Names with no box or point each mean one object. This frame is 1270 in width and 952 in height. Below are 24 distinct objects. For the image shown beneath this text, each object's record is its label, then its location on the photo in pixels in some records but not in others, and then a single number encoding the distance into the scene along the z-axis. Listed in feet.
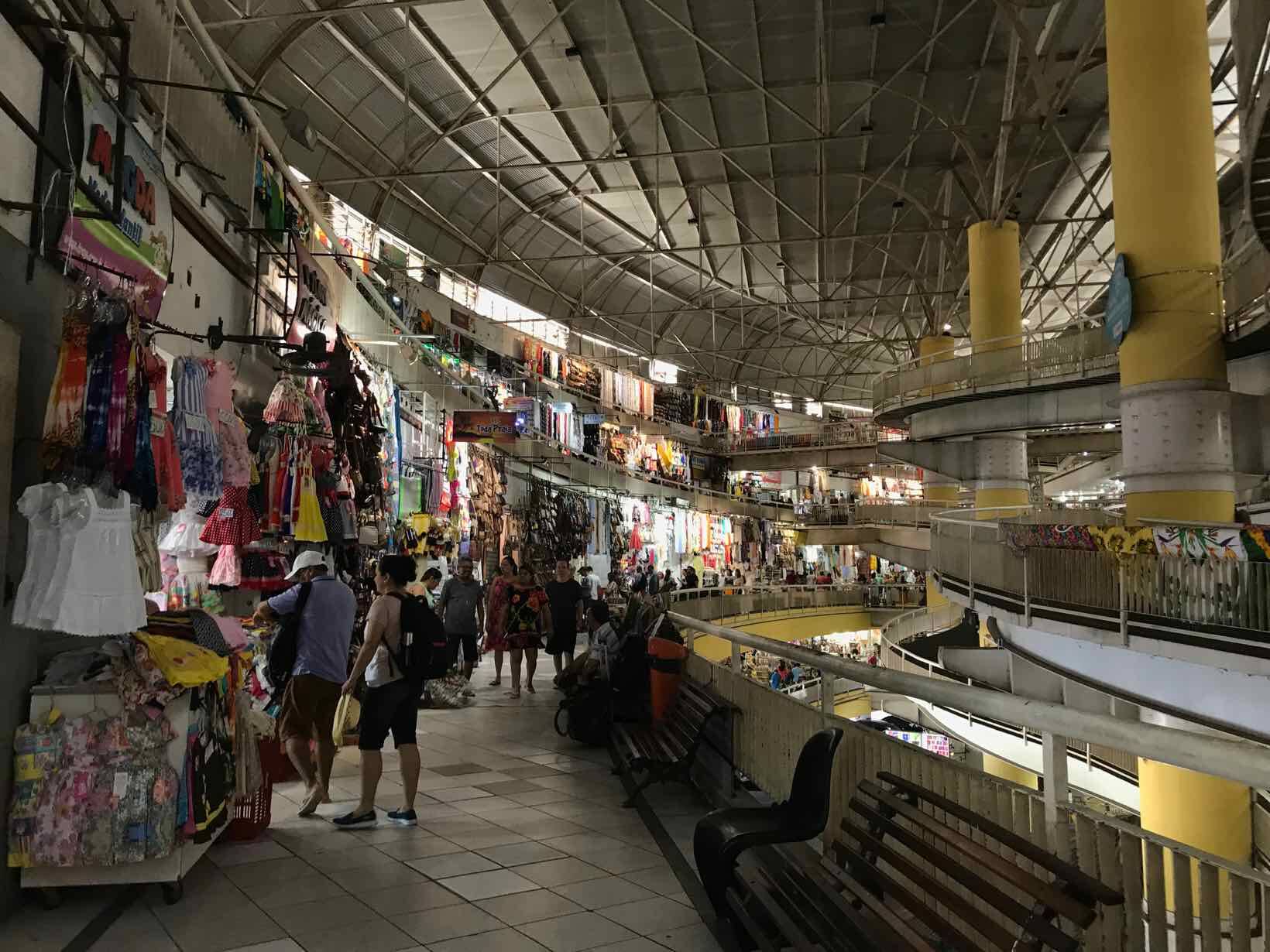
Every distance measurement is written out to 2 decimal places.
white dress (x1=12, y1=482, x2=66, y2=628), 11.72
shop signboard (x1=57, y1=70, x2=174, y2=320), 14.23
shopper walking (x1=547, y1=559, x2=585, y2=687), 34.45
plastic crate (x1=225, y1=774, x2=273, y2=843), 16.07
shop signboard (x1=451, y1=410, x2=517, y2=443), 39.40
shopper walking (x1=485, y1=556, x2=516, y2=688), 36.19
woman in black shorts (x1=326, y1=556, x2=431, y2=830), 17.30
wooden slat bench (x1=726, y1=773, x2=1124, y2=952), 7.05
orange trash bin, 22.43
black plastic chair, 11.13
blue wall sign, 41.75
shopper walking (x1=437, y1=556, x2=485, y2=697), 32.30
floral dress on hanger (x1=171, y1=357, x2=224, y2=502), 15.66
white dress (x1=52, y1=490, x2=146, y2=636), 11.74
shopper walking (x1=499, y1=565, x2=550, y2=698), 34.27
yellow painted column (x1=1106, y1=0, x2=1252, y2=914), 40.06
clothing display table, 12.63
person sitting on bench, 25.97
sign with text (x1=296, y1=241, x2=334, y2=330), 25.94
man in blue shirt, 18.29
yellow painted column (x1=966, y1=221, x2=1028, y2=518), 69.05
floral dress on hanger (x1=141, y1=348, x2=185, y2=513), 13.88
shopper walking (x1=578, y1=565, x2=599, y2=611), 53.72
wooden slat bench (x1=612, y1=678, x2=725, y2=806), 17.60
